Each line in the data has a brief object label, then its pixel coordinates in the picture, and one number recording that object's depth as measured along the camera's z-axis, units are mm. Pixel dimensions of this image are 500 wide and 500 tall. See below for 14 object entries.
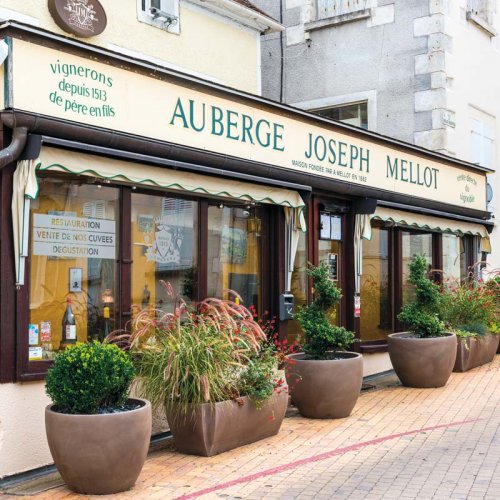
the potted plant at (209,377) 6539
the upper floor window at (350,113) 15000
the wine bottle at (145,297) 7734
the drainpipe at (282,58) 15820
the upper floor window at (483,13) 15211
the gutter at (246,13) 12023
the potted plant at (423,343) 9883
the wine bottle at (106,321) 7314
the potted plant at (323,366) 8062
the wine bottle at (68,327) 6973
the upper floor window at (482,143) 15352
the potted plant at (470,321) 11422
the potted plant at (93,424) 5465
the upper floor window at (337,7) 15023
